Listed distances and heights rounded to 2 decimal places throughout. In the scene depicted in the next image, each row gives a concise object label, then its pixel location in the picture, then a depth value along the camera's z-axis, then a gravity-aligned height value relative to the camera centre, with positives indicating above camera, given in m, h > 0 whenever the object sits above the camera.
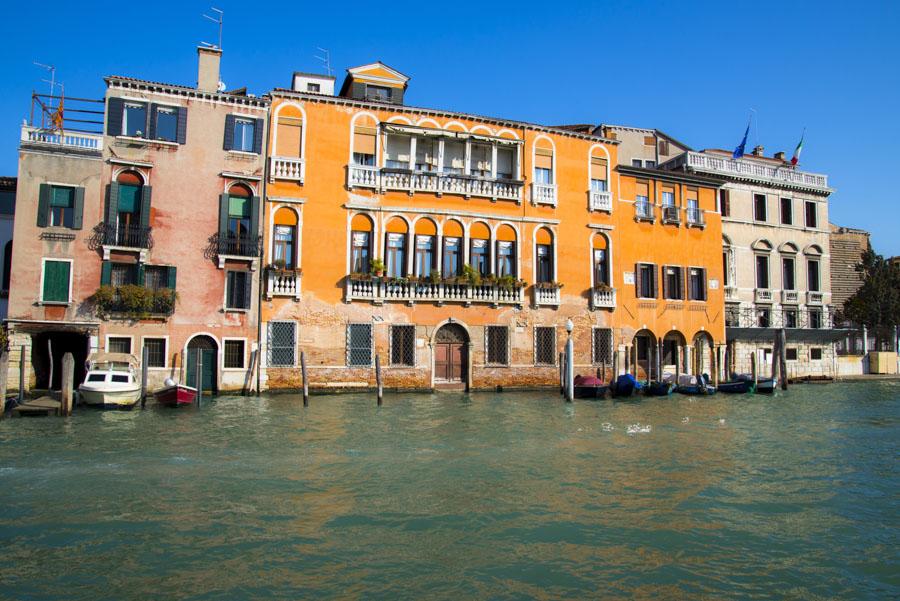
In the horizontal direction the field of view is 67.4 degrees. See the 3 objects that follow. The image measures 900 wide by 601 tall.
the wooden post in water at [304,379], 17.69 -0.80
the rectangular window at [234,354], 19.75 -0.18
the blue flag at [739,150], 29.05 +8.75
